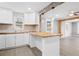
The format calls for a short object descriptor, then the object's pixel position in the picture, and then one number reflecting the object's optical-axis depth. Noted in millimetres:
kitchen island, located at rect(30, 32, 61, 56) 1502
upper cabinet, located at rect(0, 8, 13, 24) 2586
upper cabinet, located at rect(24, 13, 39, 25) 3169
